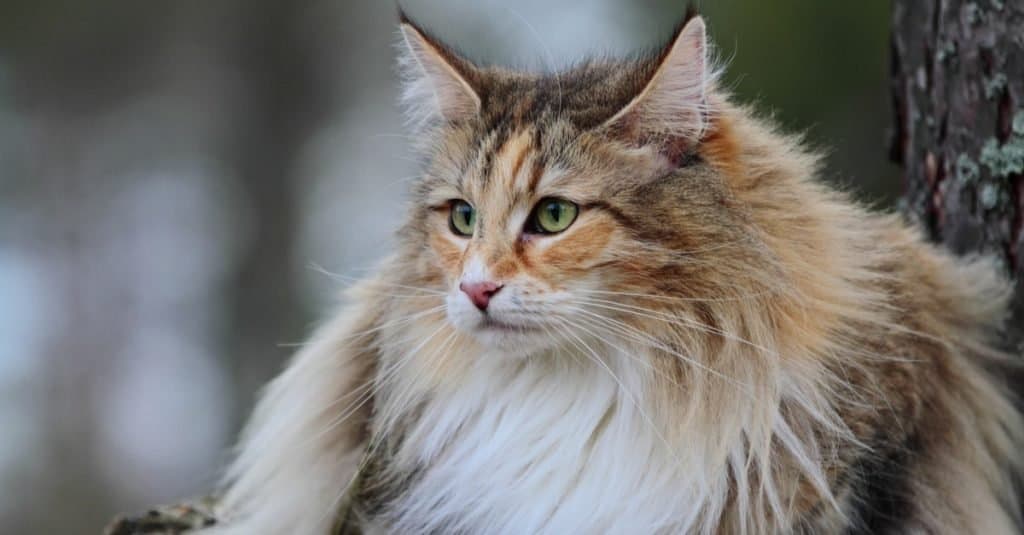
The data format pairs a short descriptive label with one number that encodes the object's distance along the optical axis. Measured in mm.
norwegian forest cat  3017
